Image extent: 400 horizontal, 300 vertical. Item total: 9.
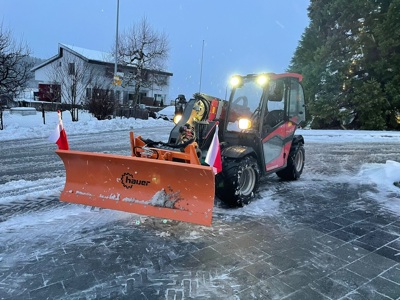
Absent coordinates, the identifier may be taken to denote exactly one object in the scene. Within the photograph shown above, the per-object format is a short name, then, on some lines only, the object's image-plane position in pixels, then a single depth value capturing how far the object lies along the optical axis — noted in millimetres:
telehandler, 4410
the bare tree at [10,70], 16500
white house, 36781
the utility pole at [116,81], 23297
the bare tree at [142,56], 35719
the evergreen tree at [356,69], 19188
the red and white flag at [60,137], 4922
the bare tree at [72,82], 21094
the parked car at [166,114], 28206
